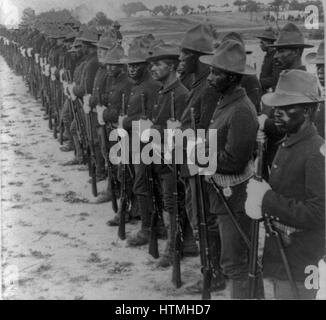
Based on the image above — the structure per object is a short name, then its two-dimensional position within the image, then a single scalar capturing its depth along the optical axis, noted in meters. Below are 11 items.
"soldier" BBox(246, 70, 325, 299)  3.44
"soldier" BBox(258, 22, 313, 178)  5.89
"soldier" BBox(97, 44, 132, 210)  7.40
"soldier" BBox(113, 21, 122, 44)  7.91
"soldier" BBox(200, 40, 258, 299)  4.32
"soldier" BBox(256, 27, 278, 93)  7.97
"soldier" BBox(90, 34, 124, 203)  8.19
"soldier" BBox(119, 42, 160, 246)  6.47
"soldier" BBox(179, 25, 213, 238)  5.14
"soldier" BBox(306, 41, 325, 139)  4.67
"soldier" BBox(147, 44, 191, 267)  5.72
